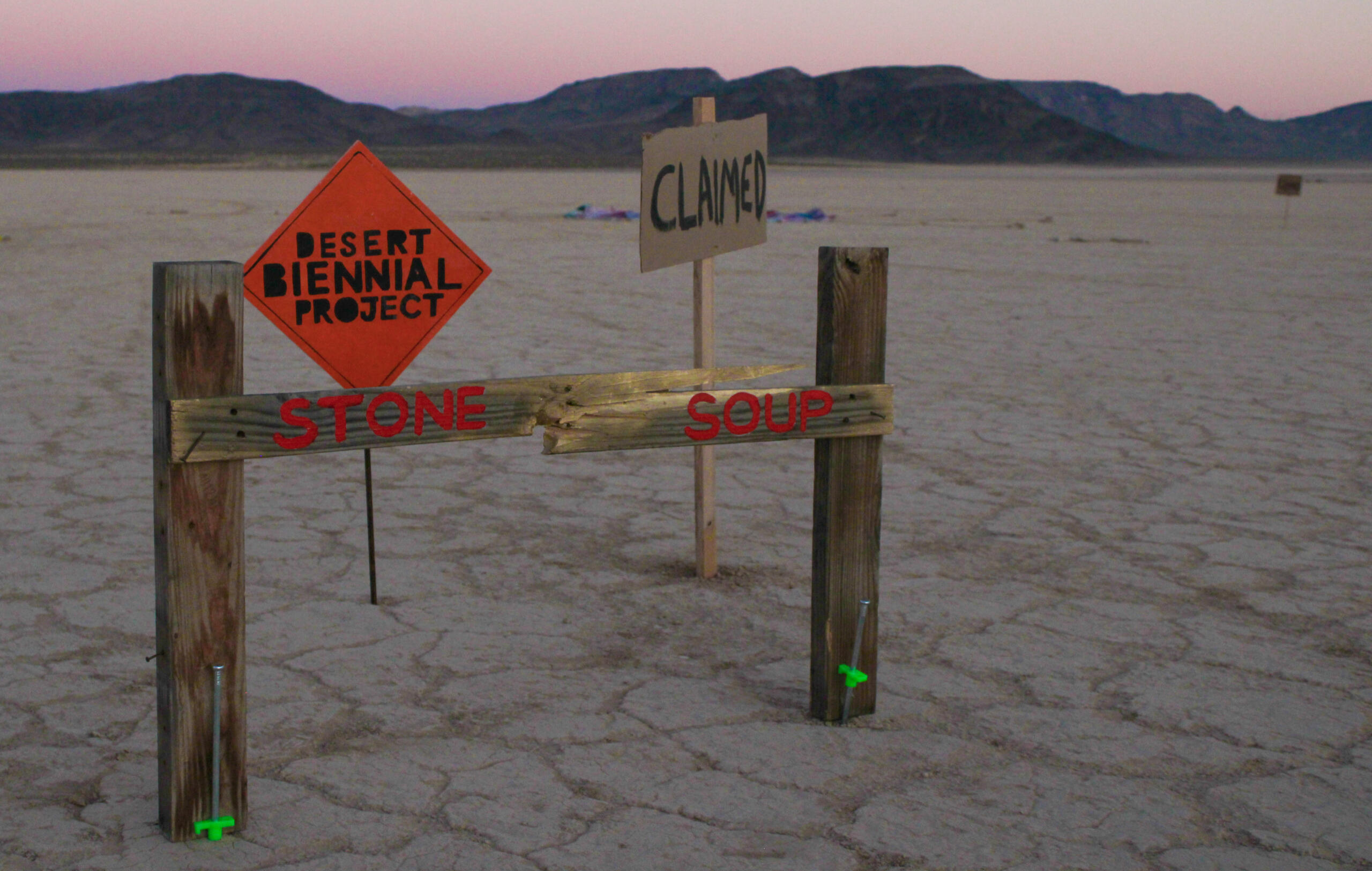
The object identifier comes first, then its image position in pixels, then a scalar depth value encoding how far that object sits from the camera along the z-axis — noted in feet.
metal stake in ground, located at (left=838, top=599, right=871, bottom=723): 9.80
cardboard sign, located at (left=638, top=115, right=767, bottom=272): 11.68
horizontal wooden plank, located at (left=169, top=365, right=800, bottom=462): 7.59
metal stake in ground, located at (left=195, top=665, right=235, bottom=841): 7.93
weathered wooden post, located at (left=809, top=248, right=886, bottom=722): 9.36
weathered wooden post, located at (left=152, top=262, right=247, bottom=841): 7.48
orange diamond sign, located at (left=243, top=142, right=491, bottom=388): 10.16
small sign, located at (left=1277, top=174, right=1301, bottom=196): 67.26
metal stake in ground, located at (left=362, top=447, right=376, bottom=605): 11.82
